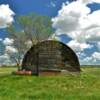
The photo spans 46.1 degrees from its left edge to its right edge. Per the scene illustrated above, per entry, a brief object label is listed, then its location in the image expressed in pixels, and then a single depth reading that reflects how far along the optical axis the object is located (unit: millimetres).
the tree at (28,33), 23561
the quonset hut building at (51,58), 17322
